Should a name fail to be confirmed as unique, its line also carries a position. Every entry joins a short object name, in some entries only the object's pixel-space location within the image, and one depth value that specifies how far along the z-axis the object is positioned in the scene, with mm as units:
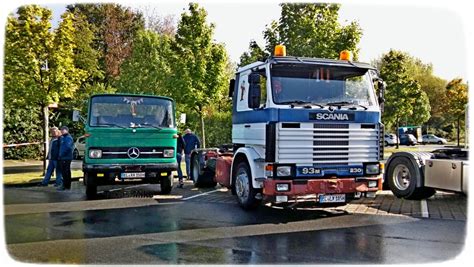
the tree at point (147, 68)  19484
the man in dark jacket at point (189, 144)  14297
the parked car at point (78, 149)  24161
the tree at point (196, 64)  18828
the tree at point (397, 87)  36638
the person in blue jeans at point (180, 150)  13474
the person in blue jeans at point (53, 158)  13570
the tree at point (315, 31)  17172
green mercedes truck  10922
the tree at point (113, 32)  26547
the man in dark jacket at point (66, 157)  13188
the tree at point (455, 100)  22909
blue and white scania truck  8242
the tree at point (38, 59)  14422
